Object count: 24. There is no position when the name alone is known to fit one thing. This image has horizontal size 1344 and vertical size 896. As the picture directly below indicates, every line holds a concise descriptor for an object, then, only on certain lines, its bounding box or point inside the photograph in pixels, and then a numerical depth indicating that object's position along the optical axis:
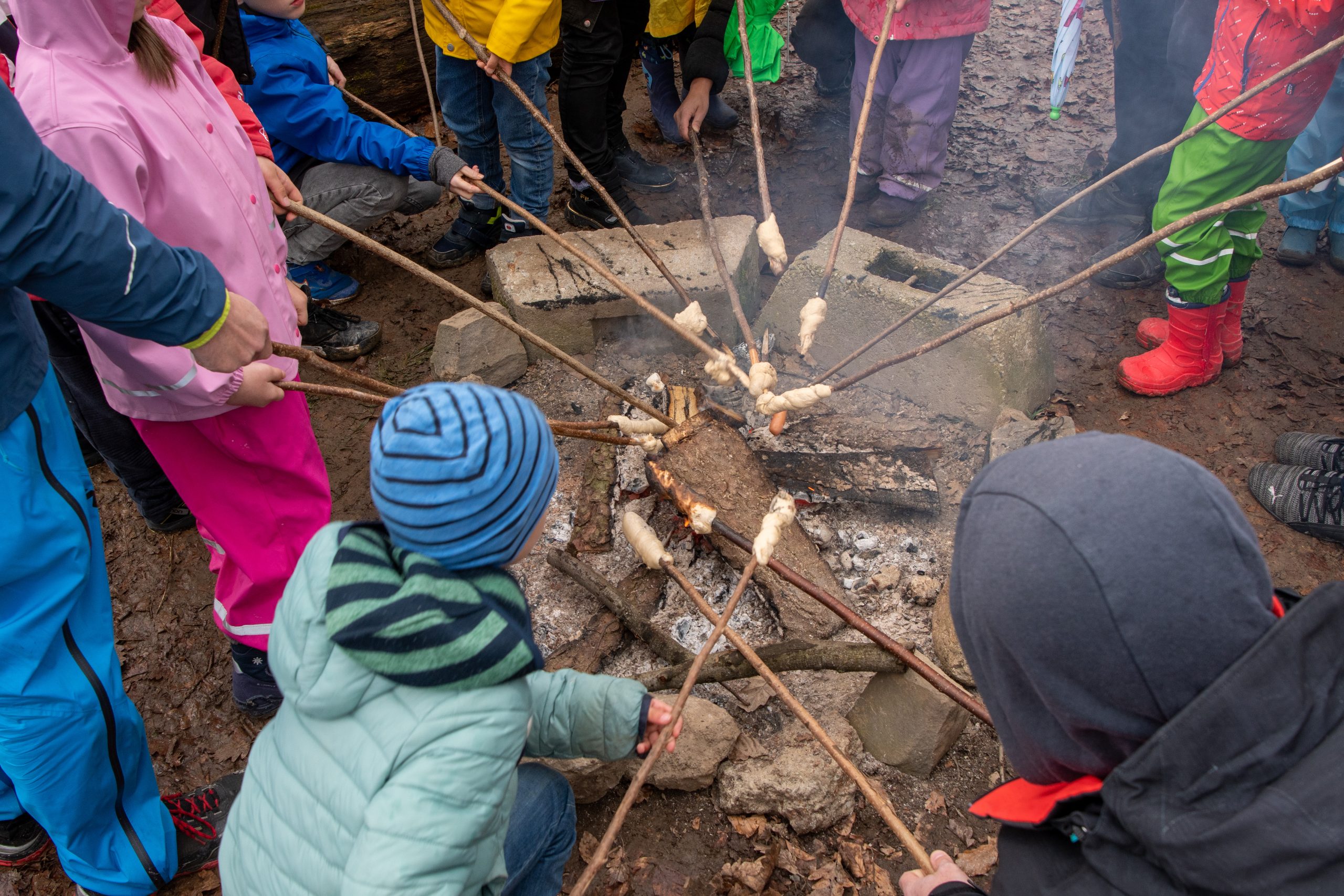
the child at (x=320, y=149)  3.56
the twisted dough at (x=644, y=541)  2.35
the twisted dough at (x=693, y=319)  2.94
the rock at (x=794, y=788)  2.29
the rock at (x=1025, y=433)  2.94
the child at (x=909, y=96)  4.12
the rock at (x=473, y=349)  3.51
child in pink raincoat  1.80
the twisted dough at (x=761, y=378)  2.65
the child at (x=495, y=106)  3.48
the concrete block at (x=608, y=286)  3.60
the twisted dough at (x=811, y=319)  2.71
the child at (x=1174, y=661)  1.00
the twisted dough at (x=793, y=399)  2.53
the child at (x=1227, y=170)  2.78
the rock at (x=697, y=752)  2.35
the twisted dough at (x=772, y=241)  2.79
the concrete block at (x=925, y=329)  3.18
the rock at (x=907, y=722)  2.29
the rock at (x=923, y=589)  2.79
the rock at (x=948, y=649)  2.44
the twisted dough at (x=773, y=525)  2.20
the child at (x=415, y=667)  1.28
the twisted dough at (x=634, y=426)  2.78
